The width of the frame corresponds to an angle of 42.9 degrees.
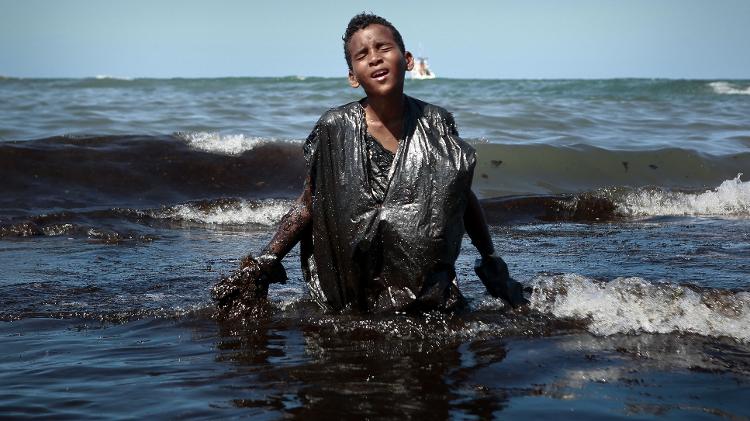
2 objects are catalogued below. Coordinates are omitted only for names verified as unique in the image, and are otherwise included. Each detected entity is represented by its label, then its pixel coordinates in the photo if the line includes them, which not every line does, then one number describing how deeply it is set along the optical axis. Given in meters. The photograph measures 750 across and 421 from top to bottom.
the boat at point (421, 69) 45.62
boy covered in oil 4.10
